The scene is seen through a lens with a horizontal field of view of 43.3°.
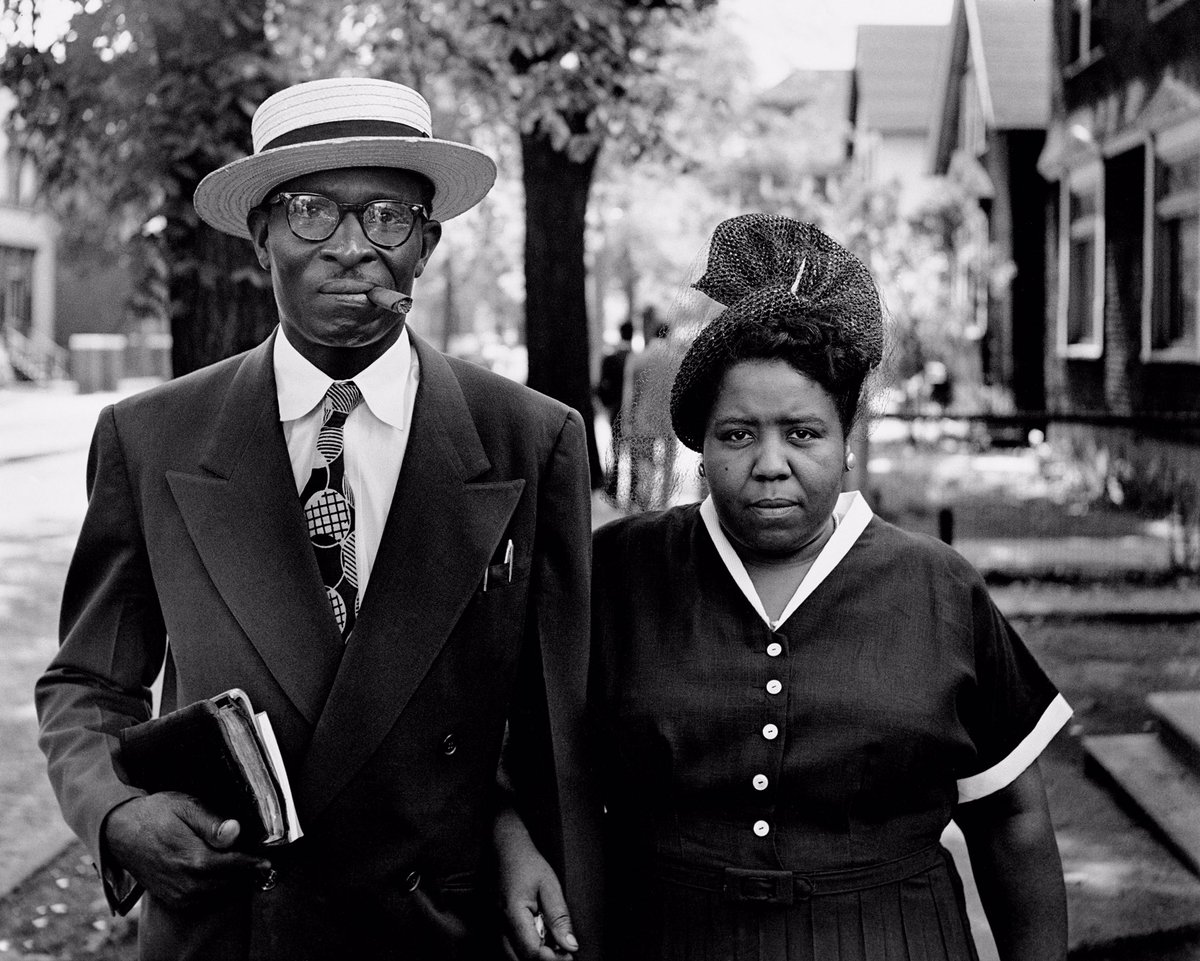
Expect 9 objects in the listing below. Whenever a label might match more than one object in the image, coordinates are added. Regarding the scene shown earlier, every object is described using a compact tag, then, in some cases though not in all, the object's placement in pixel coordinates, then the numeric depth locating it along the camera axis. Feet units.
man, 8.02
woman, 7.73
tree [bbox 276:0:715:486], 26.35
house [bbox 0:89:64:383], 130.31
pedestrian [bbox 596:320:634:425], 52.54
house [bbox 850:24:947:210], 154.51
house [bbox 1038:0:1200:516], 46.19
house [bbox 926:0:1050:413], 77.46
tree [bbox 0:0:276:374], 18.19
